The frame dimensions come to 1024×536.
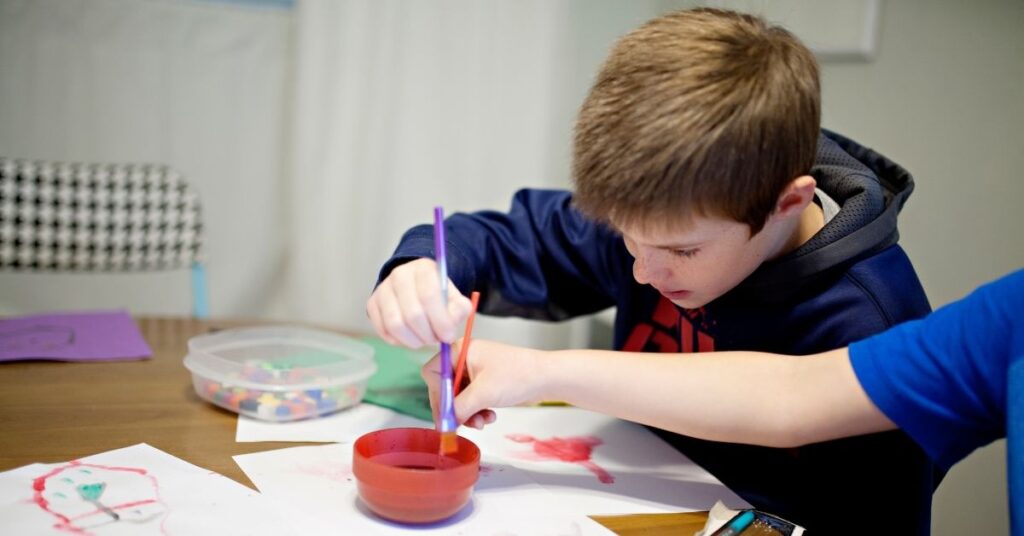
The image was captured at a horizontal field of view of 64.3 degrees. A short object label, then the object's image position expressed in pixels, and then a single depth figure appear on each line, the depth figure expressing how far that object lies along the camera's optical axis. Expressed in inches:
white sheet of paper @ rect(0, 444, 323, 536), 22.4
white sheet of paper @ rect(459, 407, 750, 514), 27.4
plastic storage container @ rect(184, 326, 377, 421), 32.2
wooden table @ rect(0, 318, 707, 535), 26.8
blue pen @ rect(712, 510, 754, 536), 23.6
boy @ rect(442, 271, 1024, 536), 22.4
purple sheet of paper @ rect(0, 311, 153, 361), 38.1
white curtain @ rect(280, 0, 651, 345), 65.5
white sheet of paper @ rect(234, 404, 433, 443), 30.6
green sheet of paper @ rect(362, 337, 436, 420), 34.9
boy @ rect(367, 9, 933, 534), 26.0
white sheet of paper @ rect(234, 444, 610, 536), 24.1
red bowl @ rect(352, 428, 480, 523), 23.1
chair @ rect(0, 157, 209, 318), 54.7
